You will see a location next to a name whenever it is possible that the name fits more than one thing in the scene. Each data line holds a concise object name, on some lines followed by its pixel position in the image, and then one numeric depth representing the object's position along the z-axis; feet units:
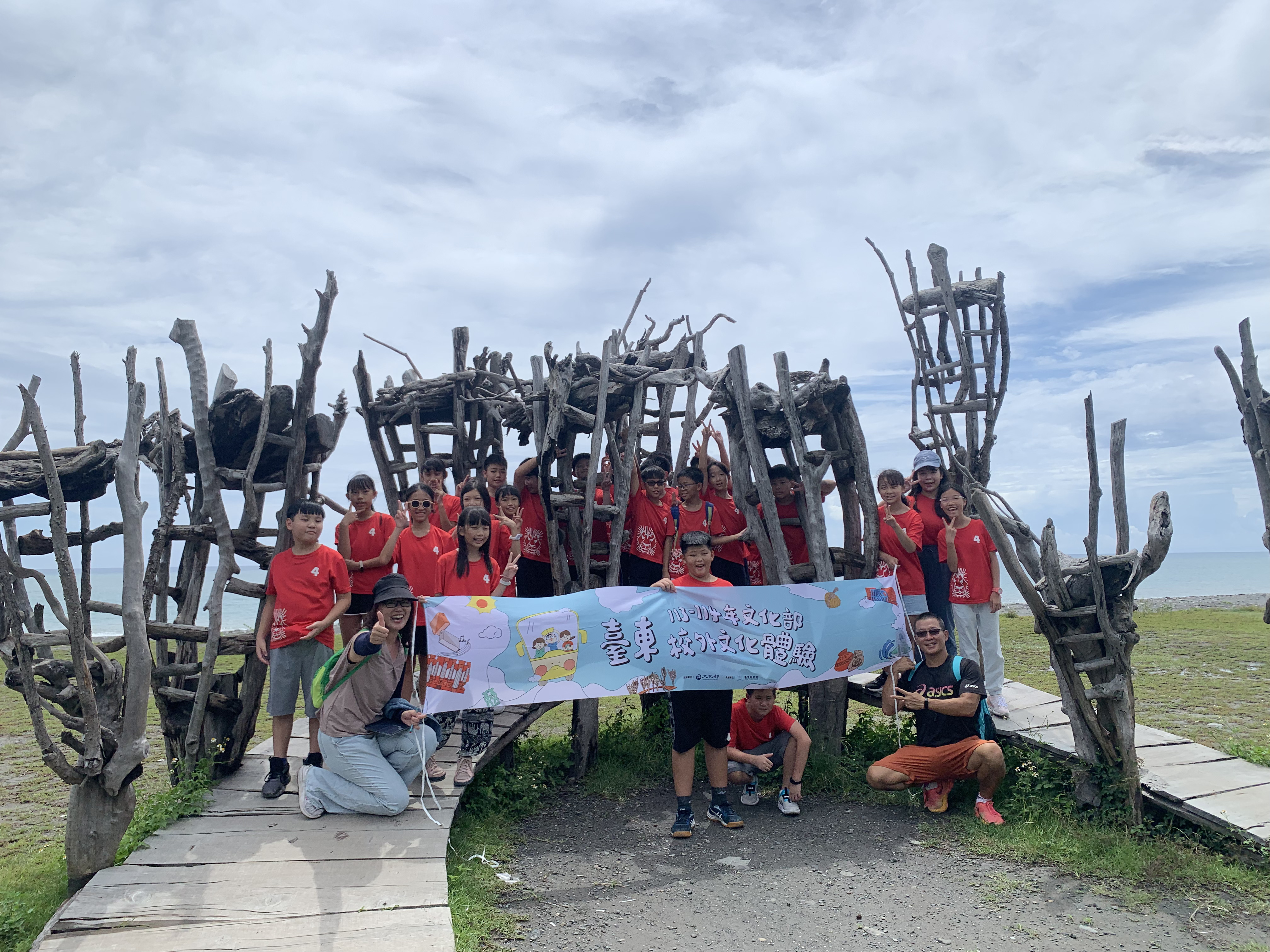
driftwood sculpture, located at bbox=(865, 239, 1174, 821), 17.17
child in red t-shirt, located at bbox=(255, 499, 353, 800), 17.95
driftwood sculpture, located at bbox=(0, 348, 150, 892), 14.89
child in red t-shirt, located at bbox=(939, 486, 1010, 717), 21.61
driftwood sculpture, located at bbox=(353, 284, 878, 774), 23.20
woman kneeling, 16.80
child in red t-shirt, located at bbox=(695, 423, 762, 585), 24.45
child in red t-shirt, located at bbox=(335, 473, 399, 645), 20.26
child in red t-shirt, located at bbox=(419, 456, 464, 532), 23.32
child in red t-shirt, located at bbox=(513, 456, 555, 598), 24.02
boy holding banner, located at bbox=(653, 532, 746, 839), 18.74
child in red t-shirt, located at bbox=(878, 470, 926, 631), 22.29
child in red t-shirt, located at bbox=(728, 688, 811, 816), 20.25
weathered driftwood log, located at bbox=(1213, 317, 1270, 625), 17.79
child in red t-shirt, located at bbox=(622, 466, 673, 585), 23.32
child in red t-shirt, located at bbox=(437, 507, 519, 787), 19.74
